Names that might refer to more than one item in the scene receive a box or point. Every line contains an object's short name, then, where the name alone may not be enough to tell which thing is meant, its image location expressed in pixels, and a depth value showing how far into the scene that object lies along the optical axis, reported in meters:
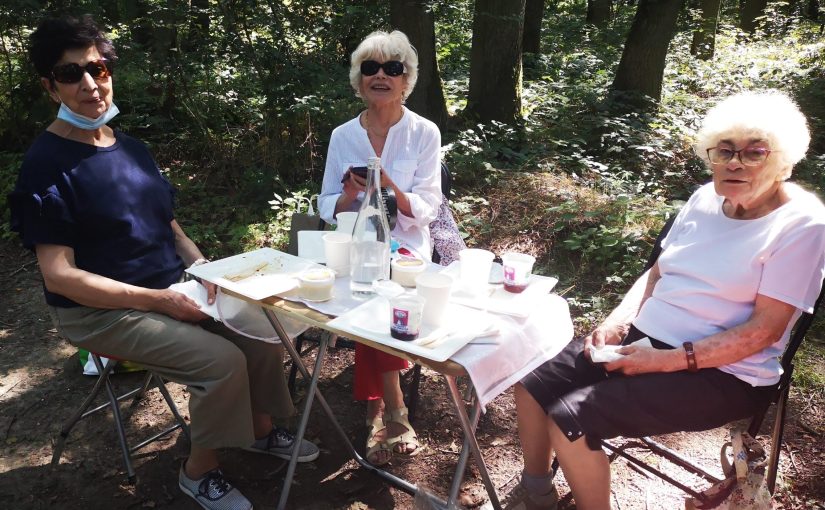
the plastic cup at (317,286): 1.84
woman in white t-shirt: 1.80
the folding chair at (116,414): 2.41
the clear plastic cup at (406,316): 1.58
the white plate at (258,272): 1.91
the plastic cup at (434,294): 1.67
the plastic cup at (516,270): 1.94
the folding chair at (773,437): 1.84
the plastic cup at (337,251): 2.02
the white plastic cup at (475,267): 1.93
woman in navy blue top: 2.13
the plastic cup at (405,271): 1.96
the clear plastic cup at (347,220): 2.21
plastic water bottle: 1.99
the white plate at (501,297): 1.83
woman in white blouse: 2.69
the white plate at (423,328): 1.56
